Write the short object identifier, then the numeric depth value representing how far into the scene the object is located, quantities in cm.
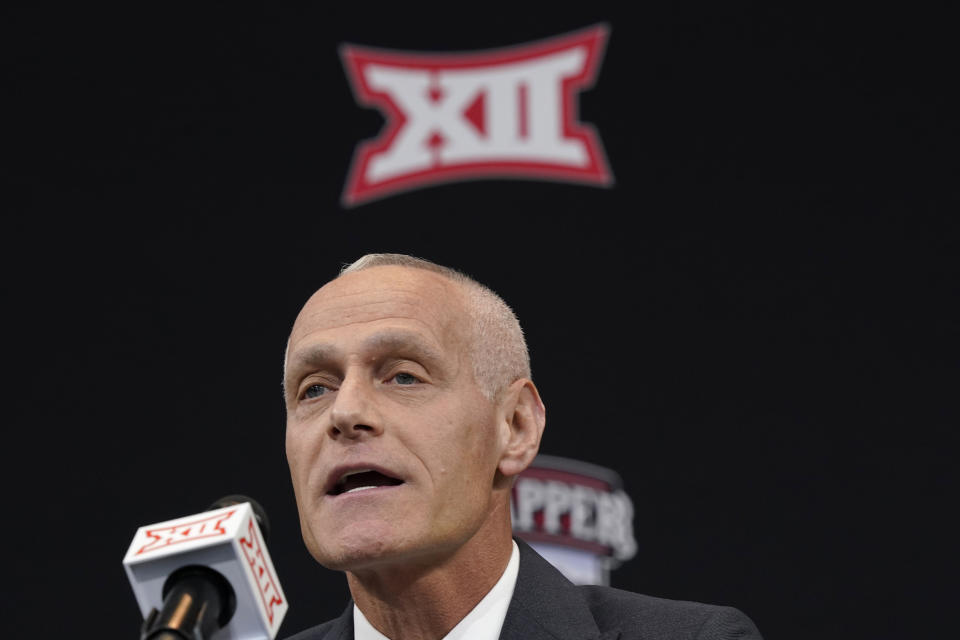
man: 442
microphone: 427
